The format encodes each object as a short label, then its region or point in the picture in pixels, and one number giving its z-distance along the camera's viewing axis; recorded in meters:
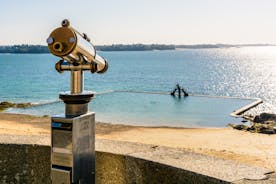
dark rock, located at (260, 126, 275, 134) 23.20
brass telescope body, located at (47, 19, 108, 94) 2.36
